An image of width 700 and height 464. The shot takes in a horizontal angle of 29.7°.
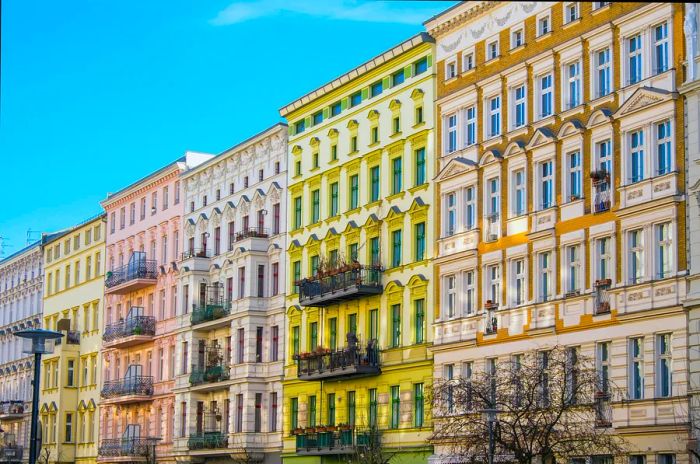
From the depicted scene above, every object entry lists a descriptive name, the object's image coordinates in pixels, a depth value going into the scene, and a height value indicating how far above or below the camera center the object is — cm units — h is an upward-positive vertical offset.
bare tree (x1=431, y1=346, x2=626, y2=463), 3747 -19
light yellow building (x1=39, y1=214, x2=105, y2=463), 8894 +321
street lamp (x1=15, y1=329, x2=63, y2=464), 3322 +151
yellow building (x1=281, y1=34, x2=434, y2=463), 5359 +619
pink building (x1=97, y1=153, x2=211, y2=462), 7712 +507
